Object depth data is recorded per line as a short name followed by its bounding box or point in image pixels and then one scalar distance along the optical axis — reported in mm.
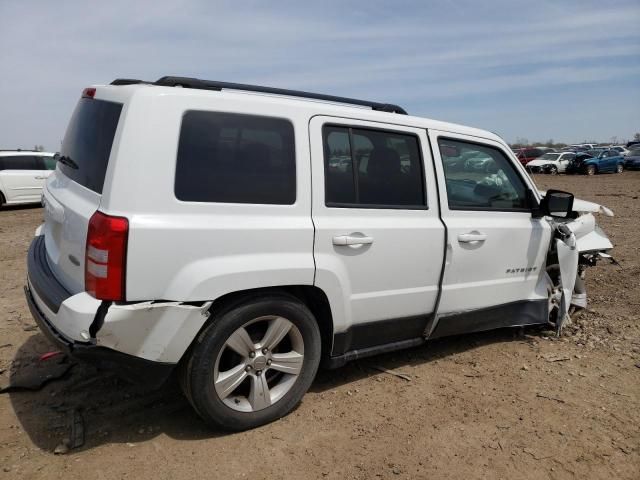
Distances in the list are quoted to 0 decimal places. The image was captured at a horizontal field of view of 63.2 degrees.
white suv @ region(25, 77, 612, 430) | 2553
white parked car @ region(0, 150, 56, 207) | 13930
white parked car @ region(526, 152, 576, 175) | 31484
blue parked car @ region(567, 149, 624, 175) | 30938
